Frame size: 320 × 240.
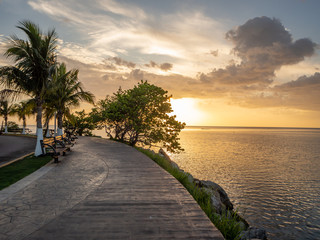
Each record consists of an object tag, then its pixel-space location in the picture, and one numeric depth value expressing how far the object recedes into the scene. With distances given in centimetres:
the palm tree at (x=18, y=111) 3325
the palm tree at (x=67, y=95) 1809
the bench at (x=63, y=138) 1269
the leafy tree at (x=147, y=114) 1998
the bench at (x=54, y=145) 1120
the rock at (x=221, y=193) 1158
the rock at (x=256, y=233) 725
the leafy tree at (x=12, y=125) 4444
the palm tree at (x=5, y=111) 3749
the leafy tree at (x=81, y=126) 3062
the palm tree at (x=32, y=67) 1182
